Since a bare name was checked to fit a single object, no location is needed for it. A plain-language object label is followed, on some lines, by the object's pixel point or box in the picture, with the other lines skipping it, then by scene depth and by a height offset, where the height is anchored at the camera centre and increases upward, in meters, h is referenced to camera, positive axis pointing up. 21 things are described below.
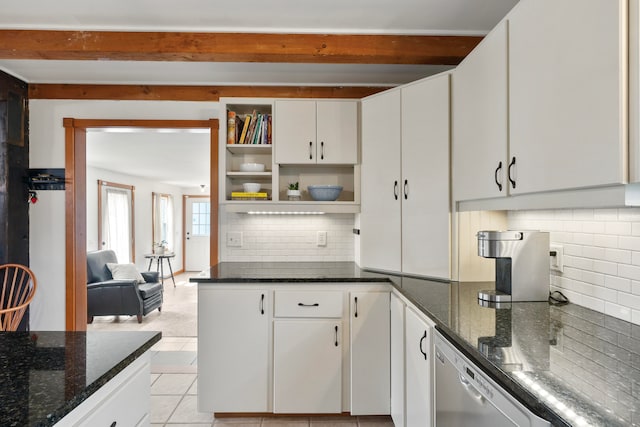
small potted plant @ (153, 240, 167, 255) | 7.57 -0.73
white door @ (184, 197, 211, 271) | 9.54 -0.55
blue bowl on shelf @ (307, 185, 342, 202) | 2.65 +0.16
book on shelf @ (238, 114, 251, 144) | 2.69 +0.64
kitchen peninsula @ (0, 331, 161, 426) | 0.76 -0.40
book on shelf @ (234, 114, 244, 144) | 2.70 +0.67
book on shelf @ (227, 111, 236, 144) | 2.66 +0.64
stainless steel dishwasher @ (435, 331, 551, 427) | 0.91 -0.56
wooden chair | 2.40 -0.56
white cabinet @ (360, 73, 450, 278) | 2.17 +0.22
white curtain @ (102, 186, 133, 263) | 6.25 -0.16
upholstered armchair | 4.58 -1.01
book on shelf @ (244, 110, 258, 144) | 2.69 +0.63
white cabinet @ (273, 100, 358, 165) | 2.61 +0.62
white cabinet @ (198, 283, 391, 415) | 2.21 -0.83
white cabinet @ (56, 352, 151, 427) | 0.84 -0.50
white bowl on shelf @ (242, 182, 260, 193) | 2.68 +0.20
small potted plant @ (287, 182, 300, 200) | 2.71 +0.16
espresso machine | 1.64 -0.22
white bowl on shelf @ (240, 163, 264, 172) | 2.69 +0.35
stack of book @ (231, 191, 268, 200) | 2.65 +0.13
